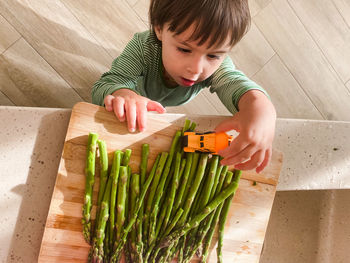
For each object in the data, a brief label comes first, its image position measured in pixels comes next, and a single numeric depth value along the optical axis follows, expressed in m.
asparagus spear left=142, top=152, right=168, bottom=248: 0.77
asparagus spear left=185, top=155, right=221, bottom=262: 0.79
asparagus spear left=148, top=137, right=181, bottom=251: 0.76
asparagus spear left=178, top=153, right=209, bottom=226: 0.78
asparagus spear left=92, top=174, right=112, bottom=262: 0.73
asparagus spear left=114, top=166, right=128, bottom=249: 0.74
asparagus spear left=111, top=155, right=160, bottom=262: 0.74
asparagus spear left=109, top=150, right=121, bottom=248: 0.73
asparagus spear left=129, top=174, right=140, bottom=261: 0.76
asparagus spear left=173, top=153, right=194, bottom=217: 0.78
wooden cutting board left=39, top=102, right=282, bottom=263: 0.73
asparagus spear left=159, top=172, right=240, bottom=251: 0.77
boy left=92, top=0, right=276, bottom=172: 0.67
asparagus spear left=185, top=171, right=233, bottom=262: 0.80
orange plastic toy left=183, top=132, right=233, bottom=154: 0.76
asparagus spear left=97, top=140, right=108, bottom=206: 0.74
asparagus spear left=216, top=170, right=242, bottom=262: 0.81
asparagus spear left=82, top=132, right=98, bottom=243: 0.73
